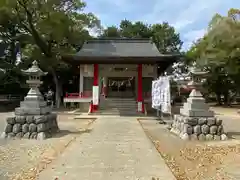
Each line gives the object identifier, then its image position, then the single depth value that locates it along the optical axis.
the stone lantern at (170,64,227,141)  5.78
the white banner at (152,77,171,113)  7.34
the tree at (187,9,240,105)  13.82
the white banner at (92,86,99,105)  11.78
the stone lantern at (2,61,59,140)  5.79
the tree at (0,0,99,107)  13.71
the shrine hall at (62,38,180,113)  11.67
